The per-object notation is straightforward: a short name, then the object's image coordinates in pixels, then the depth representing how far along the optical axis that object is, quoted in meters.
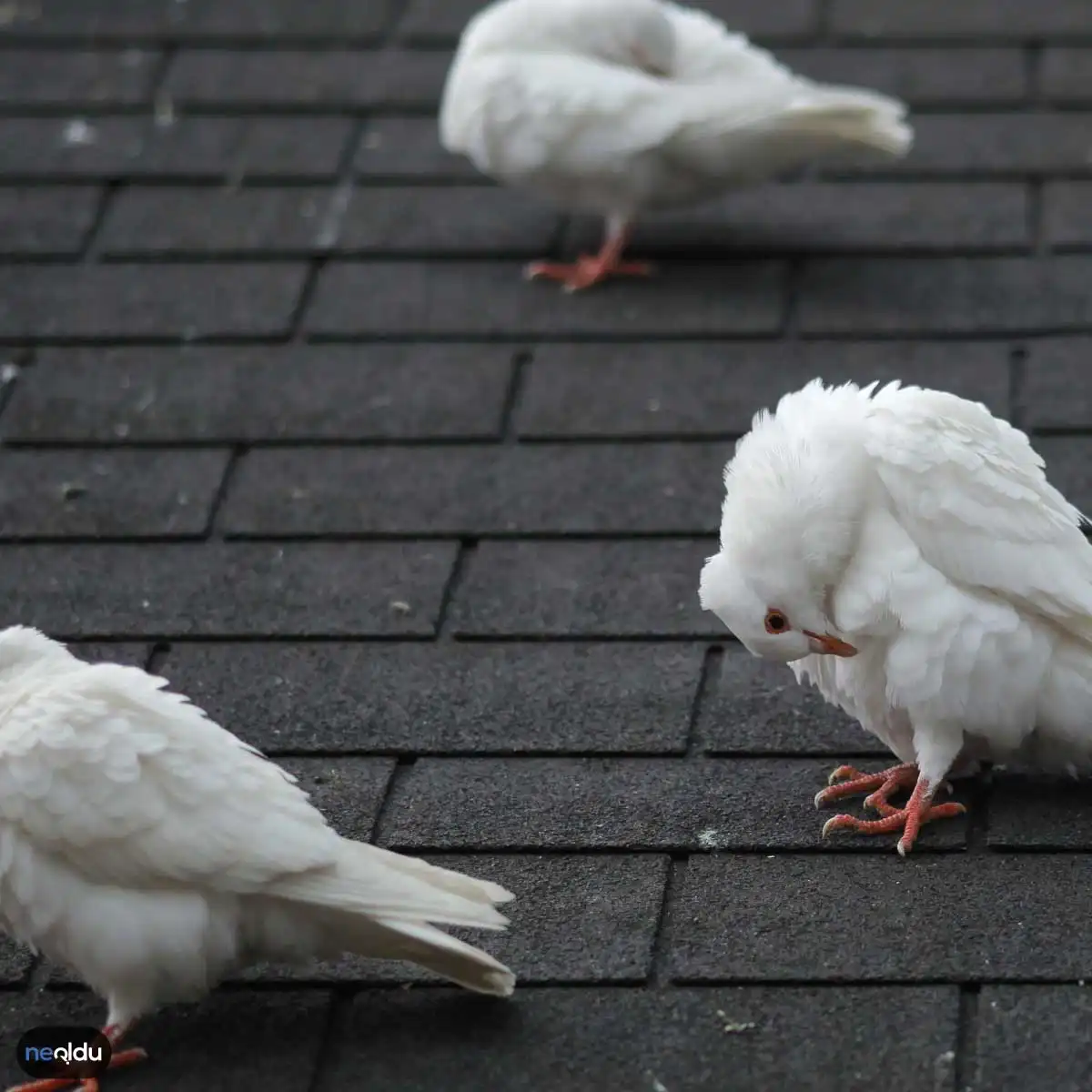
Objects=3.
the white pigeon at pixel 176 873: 5.65
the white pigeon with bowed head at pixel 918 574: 6.29
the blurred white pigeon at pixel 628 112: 9.71
